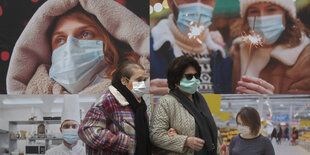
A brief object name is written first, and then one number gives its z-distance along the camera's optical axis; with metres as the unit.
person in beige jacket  4.79
